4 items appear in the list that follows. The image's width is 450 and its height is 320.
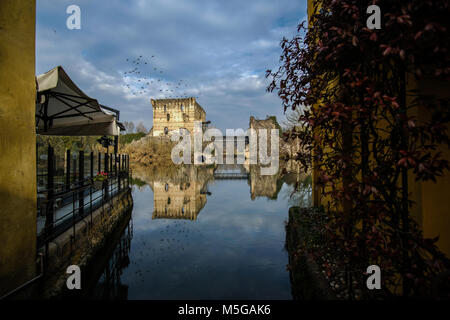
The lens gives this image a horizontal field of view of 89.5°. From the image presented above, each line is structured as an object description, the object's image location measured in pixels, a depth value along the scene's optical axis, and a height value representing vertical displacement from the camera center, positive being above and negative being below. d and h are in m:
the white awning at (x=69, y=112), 3.33 +1.09
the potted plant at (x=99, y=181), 5.87 -0.58
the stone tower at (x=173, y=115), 41.16 +8.12
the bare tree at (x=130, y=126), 72.82 +10.83
